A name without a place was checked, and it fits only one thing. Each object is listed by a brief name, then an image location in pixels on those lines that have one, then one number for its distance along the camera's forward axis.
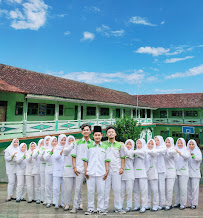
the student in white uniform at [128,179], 4.28
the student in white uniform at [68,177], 4.22
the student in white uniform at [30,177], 5.00
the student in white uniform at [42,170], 4.78
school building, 10.37
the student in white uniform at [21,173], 5.12
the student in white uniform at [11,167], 5.33
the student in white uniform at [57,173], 4.54
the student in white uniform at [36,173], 4.98
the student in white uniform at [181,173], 4.61
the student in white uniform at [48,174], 4.62
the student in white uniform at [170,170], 4.56
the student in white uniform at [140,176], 4.38
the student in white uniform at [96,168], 3.96
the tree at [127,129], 13.96
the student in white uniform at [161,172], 4.59
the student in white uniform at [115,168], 4.09
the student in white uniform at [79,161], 4.12
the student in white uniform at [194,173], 4.69
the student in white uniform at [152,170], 4.52
